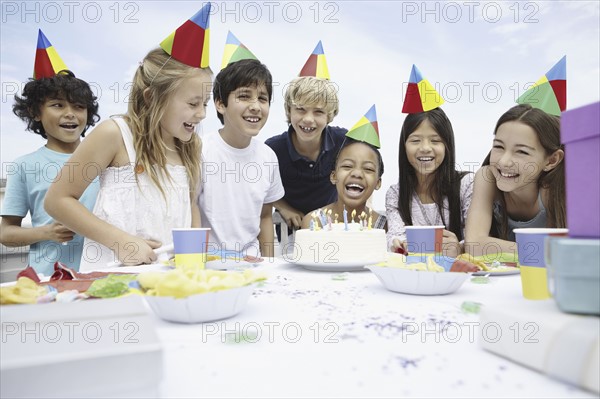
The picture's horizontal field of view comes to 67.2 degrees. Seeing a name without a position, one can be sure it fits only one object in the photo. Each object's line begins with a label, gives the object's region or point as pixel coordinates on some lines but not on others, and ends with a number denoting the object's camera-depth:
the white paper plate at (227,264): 1.03
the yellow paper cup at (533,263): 0.67
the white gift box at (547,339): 0.38
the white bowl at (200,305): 0.56
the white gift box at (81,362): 0.35
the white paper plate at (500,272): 0.92
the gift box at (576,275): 0.43
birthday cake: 1.03
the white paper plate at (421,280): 0.73
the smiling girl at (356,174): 1.98
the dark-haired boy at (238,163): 1.88
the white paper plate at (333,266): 1.00
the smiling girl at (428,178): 1.85
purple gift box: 0.45
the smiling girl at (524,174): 1.51
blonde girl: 1.40
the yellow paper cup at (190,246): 0.97
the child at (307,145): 2.12
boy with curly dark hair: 1.80
